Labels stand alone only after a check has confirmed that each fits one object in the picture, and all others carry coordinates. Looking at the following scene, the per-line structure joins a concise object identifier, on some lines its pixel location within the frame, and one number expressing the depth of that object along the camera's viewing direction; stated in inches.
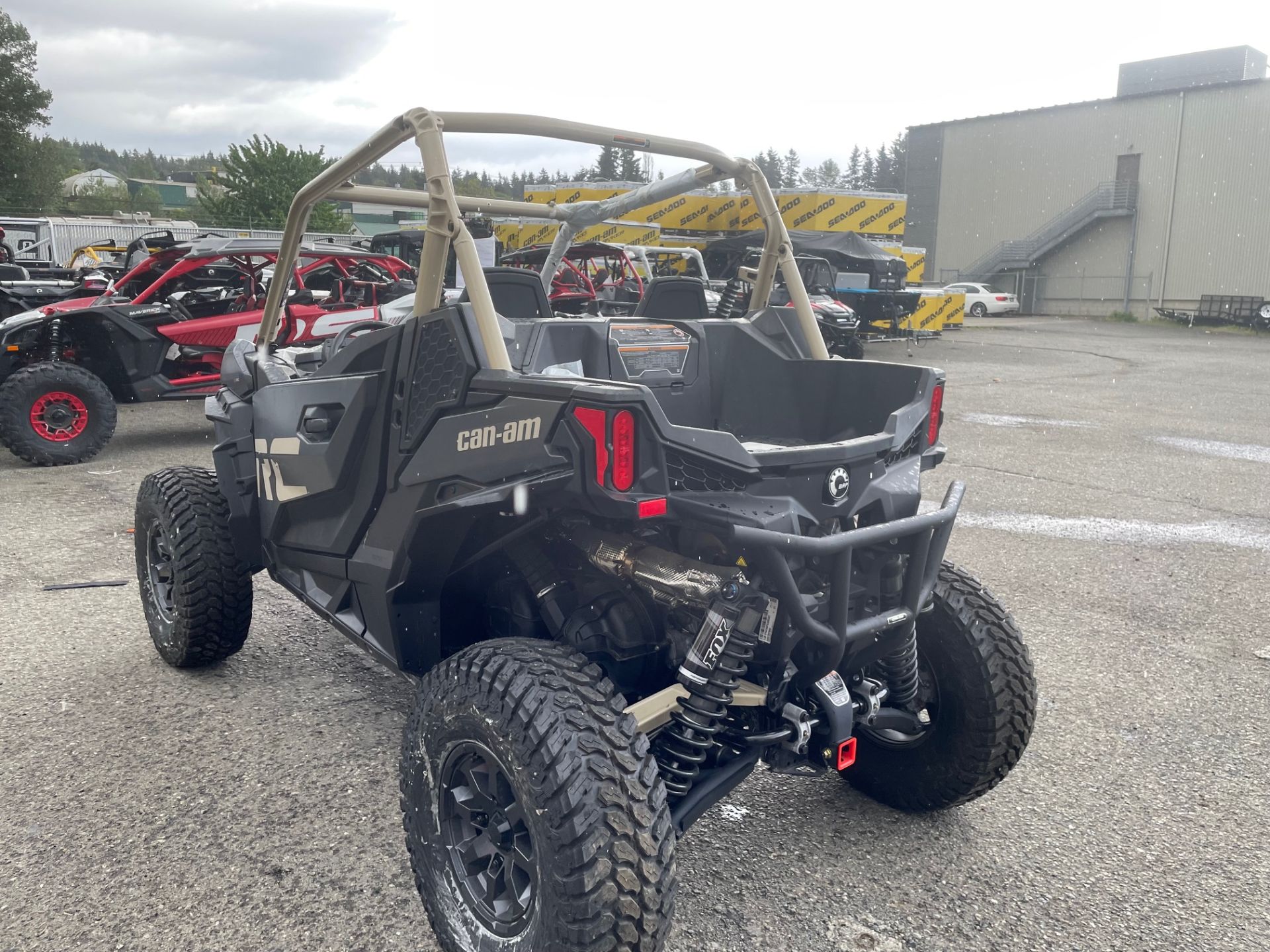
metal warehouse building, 1457.9
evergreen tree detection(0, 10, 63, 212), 1721.2
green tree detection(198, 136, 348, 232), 1716.3
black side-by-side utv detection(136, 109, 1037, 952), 77.2
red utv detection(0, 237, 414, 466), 305.3
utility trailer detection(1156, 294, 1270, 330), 1250.7
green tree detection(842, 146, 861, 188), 4327.3
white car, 1477.6
